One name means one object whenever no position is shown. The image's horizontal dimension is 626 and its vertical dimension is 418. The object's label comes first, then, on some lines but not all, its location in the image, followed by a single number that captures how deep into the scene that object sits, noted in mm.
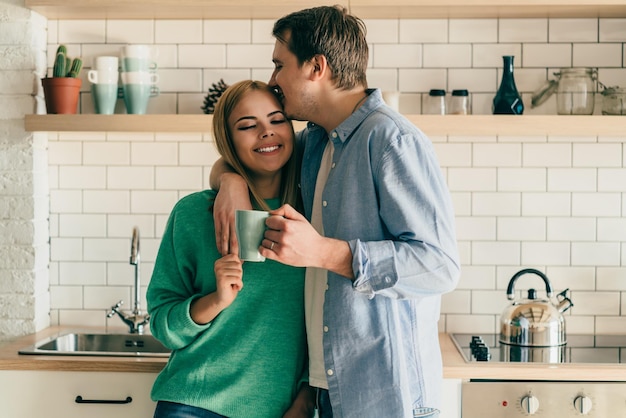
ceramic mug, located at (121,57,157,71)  2982
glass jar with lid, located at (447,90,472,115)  2924
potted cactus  2908
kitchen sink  2866
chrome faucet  2920
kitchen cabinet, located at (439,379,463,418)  2455
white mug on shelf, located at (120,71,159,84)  2971
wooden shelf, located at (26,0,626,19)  2758
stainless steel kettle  2707
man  1692
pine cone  2943
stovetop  2574
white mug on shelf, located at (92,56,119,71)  2984
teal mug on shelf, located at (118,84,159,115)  2971
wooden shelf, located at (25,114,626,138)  2793
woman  1996
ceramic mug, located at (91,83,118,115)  2979
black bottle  2883
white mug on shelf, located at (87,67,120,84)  2977
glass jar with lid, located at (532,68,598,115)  2885
